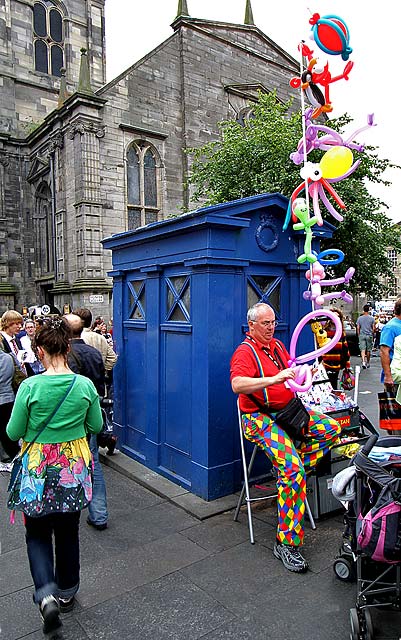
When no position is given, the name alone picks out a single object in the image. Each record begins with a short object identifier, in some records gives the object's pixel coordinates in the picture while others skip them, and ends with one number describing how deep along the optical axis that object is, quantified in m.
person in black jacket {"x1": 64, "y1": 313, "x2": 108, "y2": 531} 3.93
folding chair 3.61
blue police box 4.30
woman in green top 2.61
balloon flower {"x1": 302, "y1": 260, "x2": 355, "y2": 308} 4.21
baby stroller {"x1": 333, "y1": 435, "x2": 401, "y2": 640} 2.36
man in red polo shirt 3.27
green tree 11.63
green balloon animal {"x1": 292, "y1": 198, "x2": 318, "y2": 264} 4.10
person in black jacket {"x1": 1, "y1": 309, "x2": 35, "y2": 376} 5.78
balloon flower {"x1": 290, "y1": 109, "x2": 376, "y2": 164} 4.30
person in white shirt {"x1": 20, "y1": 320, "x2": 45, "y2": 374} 6.50
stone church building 15.93
